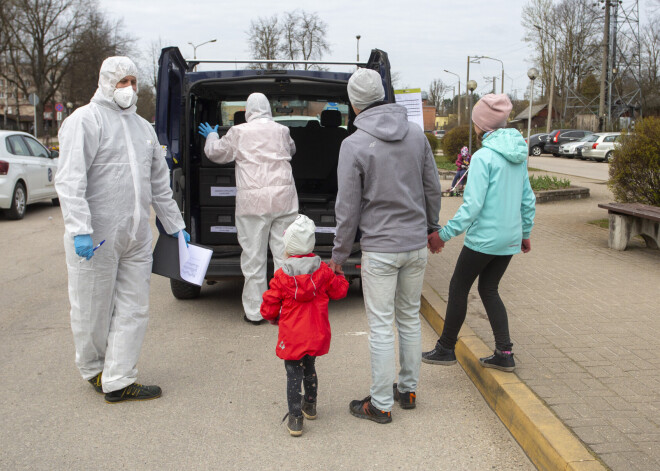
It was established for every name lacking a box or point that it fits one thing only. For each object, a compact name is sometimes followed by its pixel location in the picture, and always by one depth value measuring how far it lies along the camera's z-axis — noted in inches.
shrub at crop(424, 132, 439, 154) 1397.9
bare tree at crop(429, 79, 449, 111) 3440.0
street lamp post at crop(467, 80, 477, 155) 1022.4
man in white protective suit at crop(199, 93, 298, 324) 219.5
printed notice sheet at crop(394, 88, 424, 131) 260.7
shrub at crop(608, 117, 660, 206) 345.1
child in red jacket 136.3
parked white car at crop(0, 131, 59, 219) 470.9
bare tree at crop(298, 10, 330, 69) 1903.3
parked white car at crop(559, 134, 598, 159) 1411.2
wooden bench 319.3
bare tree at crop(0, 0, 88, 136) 1867.6
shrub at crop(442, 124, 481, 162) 1066.7
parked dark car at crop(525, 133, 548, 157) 1627.7
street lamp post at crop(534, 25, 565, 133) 1911.9
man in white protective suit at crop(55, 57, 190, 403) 144.9
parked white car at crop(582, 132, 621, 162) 1309.2
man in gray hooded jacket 138.9
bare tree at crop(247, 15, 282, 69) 1918.1
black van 230.4
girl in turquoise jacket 154.3
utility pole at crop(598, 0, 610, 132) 1562.5
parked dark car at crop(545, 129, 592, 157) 1564.7
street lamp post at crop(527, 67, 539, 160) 821.1
